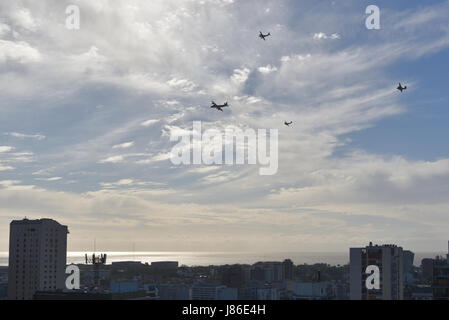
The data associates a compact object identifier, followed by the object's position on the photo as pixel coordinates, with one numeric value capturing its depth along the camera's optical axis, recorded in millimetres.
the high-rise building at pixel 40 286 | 199012
